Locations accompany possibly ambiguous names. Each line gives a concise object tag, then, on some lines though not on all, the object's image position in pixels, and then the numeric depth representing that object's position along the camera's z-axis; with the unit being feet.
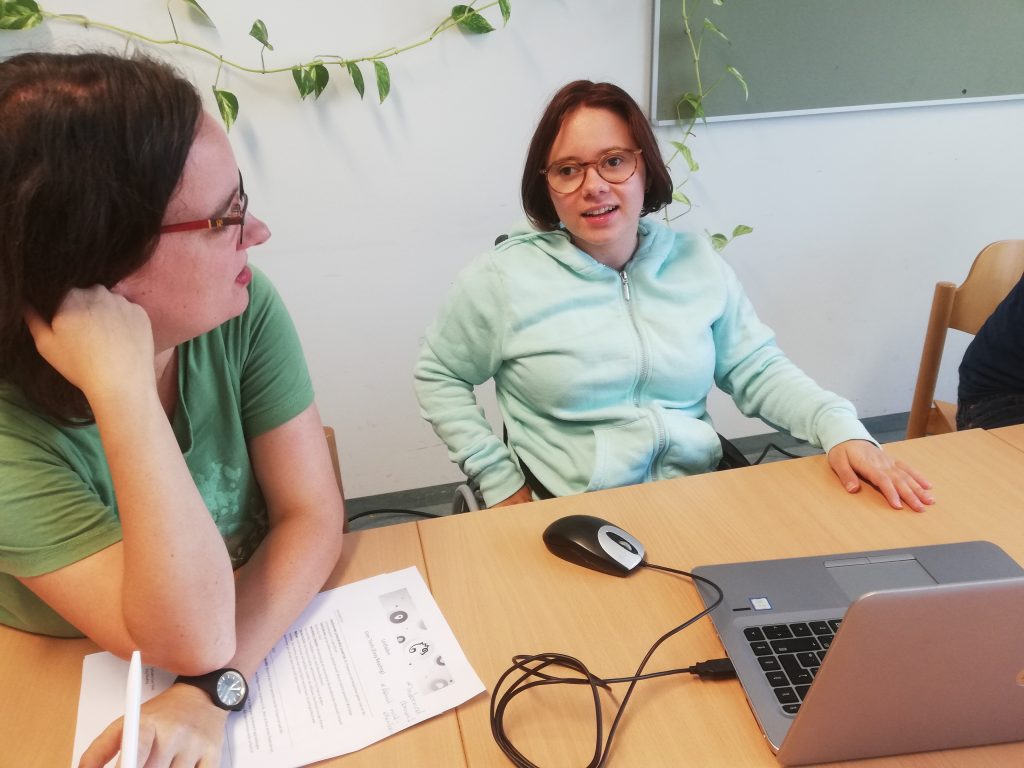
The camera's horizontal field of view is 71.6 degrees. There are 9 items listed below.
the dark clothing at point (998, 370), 5.08
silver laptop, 1.76
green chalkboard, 6.49
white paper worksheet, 2.31
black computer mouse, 2.94
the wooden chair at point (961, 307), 5.62
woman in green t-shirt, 2.20
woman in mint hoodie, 4.33
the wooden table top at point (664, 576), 2.28
